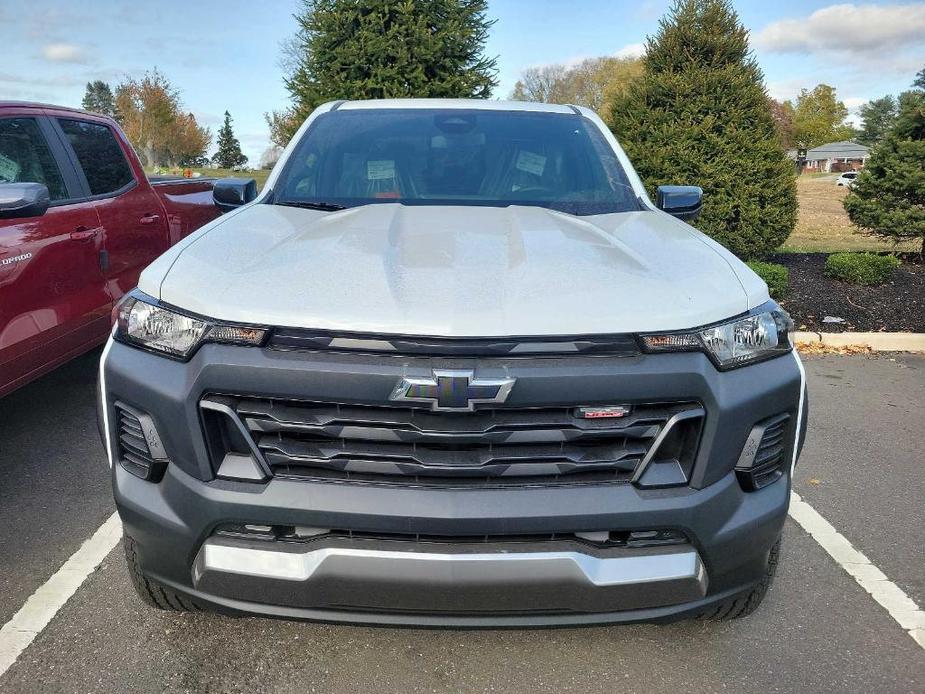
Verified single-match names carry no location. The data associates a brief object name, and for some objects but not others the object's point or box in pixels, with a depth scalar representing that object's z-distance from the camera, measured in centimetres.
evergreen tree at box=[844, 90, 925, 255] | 930
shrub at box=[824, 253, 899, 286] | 824
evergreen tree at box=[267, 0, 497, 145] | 996
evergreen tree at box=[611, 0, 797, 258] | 860
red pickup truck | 364
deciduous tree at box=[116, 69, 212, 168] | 5284
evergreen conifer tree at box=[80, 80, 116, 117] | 11963
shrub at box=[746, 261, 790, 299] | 764
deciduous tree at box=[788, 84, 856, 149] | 10994
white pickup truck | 191
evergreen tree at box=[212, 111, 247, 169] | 9375
